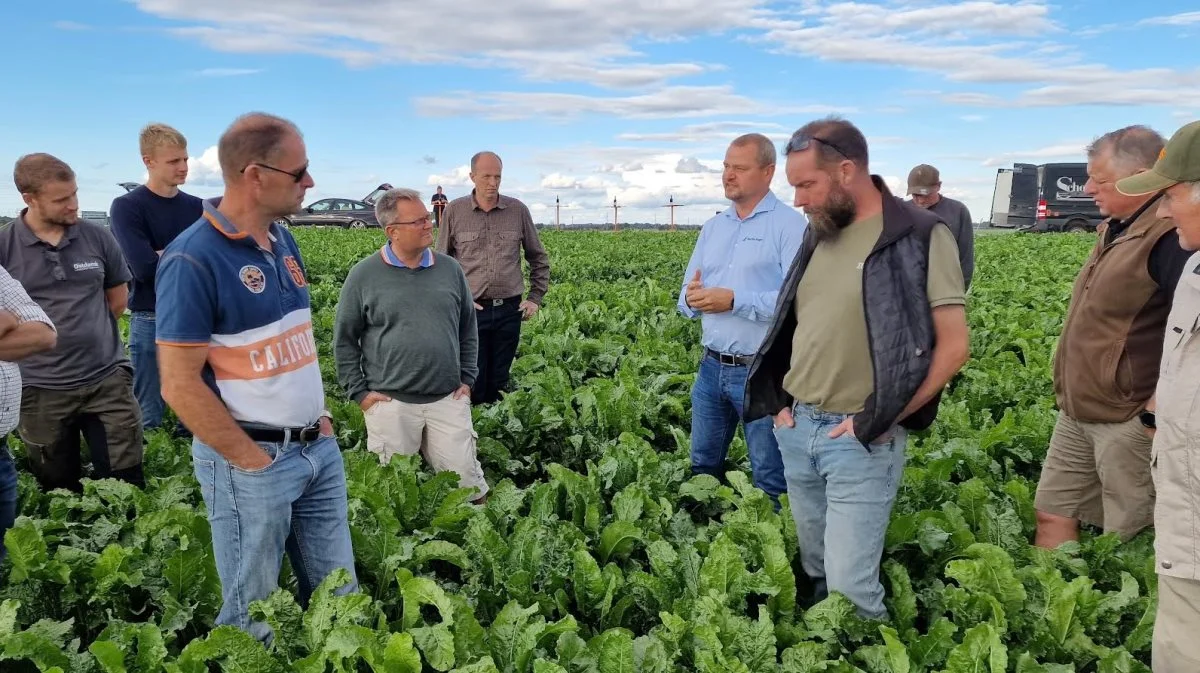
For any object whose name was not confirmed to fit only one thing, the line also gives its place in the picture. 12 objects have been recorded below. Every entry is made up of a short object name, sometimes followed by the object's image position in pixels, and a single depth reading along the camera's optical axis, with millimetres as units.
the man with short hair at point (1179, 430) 2383
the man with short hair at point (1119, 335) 3414
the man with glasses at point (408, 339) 4441
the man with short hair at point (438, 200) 20070
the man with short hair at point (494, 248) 6520
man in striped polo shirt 2559
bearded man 2830
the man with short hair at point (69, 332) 4367
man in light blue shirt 4211
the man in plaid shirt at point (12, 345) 2693
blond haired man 5316
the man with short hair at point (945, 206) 7062
